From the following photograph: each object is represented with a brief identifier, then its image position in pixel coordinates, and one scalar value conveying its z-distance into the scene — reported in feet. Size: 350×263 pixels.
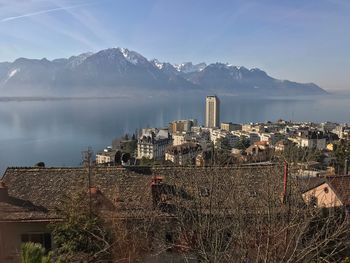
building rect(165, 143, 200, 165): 162.24
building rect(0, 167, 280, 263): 28.02
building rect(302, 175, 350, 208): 42.42
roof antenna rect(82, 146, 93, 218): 28.79
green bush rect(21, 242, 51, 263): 15.35
